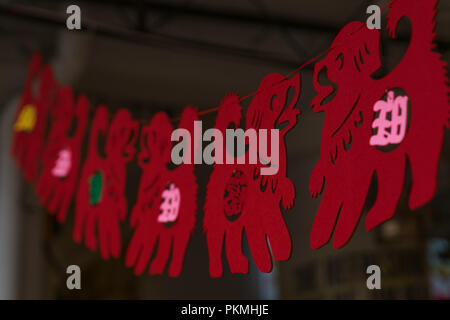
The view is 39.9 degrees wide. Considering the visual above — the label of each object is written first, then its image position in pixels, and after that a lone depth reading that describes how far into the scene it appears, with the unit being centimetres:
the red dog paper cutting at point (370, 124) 211
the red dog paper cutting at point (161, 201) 324
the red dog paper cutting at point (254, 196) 267
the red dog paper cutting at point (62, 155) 435
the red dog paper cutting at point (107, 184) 378
